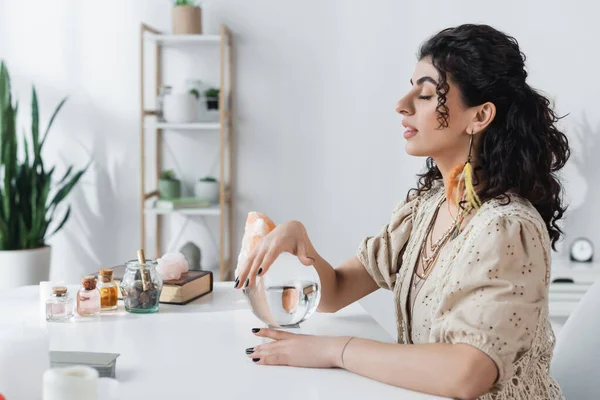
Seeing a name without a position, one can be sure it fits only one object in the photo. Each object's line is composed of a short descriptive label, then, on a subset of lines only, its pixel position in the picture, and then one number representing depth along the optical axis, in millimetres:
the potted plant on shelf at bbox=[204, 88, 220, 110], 3514
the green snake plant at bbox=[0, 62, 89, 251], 3385
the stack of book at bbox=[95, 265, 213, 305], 1668
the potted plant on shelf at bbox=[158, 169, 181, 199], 3527
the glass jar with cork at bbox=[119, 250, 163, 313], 1563
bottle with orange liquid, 1580
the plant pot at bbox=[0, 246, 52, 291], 3328
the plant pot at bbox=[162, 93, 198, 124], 3412
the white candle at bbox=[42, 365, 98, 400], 801
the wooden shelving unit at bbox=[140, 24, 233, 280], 3379
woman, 1183
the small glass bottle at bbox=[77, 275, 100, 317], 1533
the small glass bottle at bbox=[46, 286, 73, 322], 1501
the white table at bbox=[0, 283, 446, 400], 1134
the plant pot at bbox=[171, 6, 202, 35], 3424
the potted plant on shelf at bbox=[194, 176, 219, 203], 3557
